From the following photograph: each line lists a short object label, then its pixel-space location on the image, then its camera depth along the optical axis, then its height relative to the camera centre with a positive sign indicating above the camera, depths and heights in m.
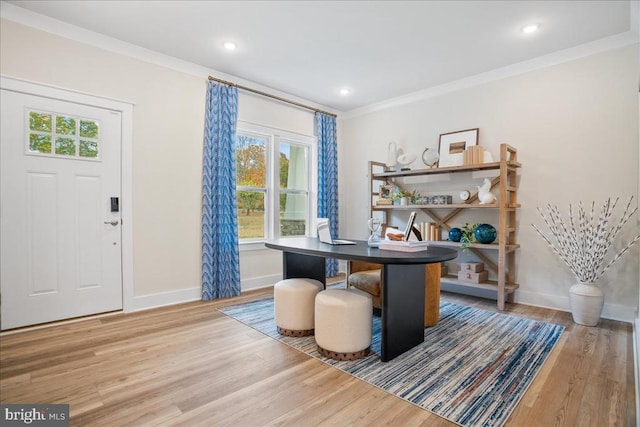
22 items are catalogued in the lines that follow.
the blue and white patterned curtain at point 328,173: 5.08 +0.57
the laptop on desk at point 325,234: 2.81 -0.22
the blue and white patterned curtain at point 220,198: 3.80 +0.12
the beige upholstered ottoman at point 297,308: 2.68 -0.83
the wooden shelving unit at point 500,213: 3.40 -0.04
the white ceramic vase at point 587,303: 2.90 -0.83
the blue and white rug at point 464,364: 1.77 -1.05
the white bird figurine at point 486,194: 3.59 +0.18
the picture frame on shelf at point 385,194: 4.61 +0.22
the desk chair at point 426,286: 2.89 -0.71
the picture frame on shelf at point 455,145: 4.02 +0.84
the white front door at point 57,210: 2.74 -0.03
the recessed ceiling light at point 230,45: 3.26 +1.66
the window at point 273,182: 4.38 +0.38
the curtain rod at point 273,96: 3.92 +1.54
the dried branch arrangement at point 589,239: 2.94 -0.26
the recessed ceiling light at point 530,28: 2.92 +1.66
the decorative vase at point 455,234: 3.86 -0.29
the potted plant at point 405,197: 4.36 +0.17
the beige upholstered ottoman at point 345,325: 2.23 -0.81
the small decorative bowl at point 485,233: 3.62 -0.26
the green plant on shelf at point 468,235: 3.70 -0.29
